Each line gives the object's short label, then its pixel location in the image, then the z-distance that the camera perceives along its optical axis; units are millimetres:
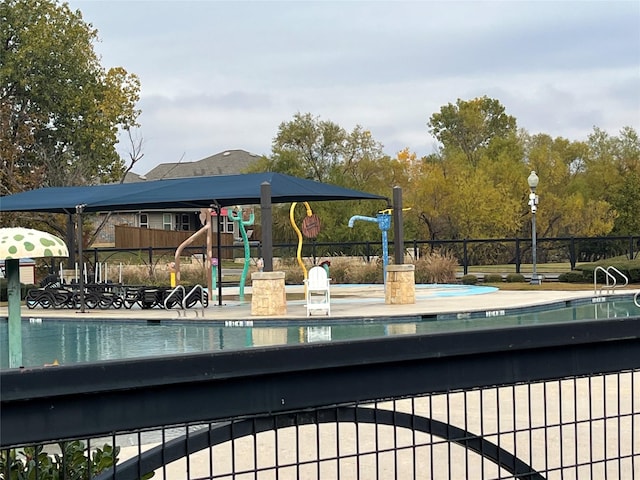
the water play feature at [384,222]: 23842
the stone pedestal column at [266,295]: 17719
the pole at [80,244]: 19350
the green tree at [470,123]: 66981
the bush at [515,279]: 28703
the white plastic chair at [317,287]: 17438
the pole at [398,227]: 19578
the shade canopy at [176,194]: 18906
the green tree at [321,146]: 46531
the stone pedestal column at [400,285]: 19750
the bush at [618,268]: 25938
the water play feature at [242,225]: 23766
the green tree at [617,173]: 48312
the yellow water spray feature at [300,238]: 21734
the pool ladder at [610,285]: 22155
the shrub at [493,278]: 28828
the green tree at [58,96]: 37938
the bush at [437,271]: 28891
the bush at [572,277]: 27438
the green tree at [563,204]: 43688
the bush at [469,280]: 28156
